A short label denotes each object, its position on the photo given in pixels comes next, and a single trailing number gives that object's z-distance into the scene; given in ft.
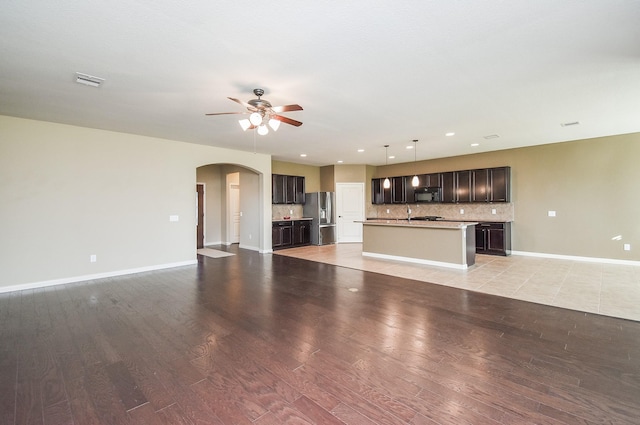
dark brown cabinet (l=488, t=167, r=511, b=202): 23.75
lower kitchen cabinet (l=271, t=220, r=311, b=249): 28.04
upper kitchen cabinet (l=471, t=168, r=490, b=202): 24.73
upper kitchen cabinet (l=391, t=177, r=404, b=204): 30.29
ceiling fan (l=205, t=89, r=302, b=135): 11.05
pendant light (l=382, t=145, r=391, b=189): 23.62
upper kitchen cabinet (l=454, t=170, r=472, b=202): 25.79
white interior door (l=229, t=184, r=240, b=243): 32.19
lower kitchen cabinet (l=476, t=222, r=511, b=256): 23.16
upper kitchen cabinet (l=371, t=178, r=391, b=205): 31.73
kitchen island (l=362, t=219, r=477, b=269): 18.84
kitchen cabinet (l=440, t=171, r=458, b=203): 26.68
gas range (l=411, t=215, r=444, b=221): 26.86
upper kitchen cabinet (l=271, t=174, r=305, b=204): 28.96
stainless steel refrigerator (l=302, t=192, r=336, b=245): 30.37
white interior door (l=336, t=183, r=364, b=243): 32.63
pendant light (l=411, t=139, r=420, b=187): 21.03
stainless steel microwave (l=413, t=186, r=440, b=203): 27.76
